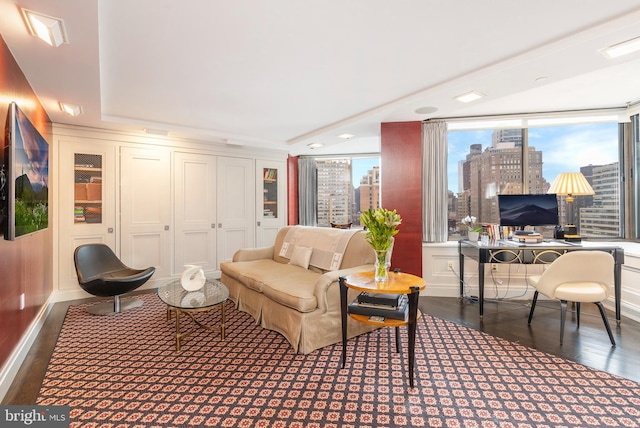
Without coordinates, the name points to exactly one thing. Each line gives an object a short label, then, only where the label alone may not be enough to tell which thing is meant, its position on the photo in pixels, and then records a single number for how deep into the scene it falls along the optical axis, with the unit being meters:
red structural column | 4.08
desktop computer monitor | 3.72
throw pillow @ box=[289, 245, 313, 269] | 3.65
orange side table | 2.12
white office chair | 2.74
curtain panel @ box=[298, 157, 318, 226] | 6.83
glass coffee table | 2.66
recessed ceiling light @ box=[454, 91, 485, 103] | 3.13
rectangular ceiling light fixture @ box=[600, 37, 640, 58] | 2.22
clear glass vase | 2.46
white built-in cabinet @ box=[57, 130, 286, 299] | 4.21
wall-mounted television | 2.03
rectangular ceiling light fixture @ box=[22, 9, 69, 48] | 1.74
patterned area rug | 1.82
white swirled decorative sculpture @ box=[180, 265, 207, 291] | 3.10
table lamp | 3.66
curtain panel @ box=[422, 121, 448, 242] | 4.18
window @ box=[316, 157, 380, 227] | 6.67
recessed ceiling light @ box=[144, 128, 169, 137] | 4.44
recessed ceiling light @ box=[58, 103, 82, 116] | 3.35
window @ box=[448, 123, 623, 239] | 4.12
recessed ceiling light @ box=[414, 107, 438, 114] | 3.60
